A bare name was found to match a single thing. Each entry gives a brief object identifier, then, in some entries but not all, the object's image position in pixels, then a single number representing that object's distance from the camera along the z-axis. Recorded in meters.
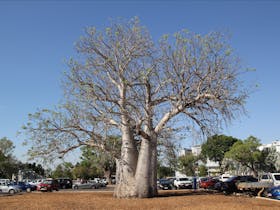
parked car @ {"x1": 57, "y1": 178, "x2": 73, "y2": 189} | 36.13
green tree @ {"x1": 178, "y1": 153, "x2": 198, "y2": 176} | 63.70
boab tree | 15.40
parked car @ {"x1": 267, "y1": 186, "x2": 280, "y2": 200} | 15.48
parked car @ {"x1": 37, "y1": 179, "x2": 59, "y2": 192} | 28.38
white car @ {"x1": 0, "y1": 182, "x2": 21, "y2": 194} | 27.79
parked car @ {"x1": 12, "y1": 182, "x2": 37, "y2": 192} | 30.23
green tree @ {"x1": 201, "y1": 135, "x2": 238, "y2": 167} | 54.62
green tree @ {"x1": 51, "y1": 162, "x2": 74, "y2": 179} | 63.00
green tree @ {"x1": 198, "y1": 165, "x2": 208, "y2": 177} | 71.06
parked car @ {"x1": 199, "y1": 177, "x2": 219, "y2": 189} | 29.14
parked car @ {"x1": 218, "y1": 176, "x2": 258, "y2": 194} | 21.84
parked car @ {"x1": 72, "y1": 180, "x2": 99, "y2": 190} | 35.77
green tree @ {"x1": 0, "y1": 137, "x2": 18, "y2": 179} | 47.34
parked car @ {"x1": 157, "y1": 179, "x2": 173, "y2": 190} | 28.73
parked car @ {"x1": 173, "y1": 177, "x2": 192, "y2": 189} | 29.38
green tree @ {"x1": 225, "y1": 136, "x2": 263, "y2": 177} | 44.49
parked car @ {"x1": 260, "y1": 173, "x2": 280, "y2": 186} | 20.03
